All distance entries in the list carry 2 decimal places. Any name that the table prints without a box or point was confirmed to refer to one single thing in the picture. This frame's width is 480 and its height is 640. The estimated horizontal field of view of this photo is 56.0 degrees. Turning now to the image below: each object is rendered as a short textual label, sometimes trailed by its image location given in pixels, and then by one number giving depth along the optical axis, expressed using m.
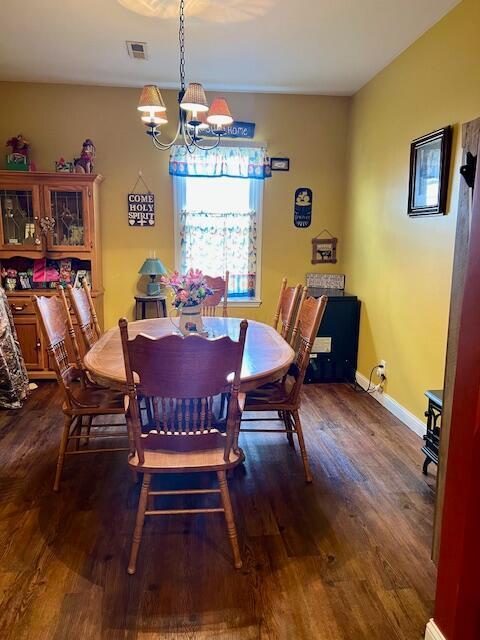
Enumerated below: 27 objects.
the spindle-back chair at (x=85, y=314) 2.65
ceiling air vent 3.21
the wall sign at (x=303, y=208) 4.52
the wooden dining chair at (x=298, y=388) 2.38
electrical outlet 3.69
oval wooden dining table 2.04
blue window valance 4.28
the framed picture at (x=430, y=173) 2.78
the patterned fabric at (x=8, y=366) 3.49
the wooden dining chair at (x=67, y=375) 2.29
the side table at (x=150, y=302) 4.25
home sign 4.29
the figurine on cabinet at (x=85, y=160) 4.06
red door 1.29
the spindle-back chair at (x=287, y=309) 2.93
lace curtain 4.45
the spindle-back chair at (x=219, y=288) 3.63
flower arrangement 2.46
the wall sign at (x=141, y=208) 4.34
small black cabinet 4.14
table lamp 4.20
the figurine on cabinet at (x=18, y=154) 3.98
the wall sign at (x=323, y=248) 4.61
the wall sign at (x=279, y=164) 4.42
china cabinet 3.94
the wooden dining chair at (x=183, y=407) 1.63
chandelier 2.31
